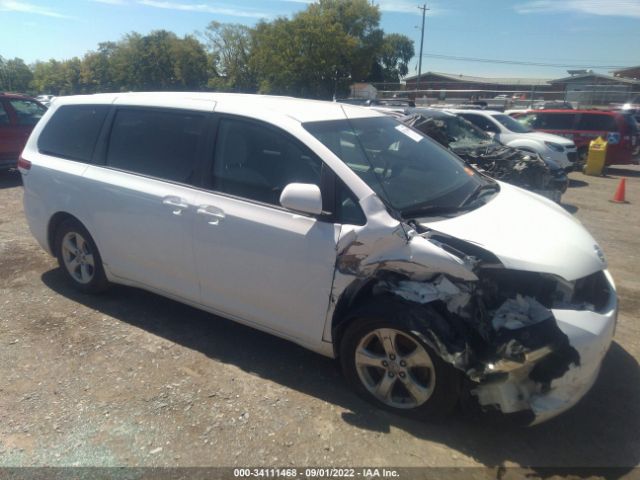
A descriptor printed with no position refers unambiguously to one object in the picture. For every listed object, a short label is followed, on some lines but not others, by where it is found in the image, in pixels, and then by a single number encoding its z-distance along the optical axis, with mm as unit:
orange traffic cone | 10088
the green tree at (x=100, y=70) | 73938
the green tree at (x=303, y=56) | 54750
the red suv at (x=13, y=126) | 10102
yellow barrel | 13773
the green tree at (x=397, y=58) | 75575
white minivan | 2686
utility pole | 55956
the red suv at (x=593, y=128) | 14148
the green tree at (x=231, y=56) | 69562
